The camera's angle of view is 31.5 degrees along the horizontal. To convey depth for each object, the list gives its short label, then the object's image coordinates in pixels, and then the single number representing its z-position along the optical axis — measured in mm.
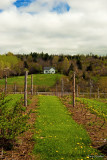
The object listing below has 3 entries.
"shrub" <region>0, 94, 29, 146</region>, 6562
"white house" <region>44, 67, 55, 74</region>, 109712
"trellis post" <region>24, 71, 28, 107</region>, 17359
